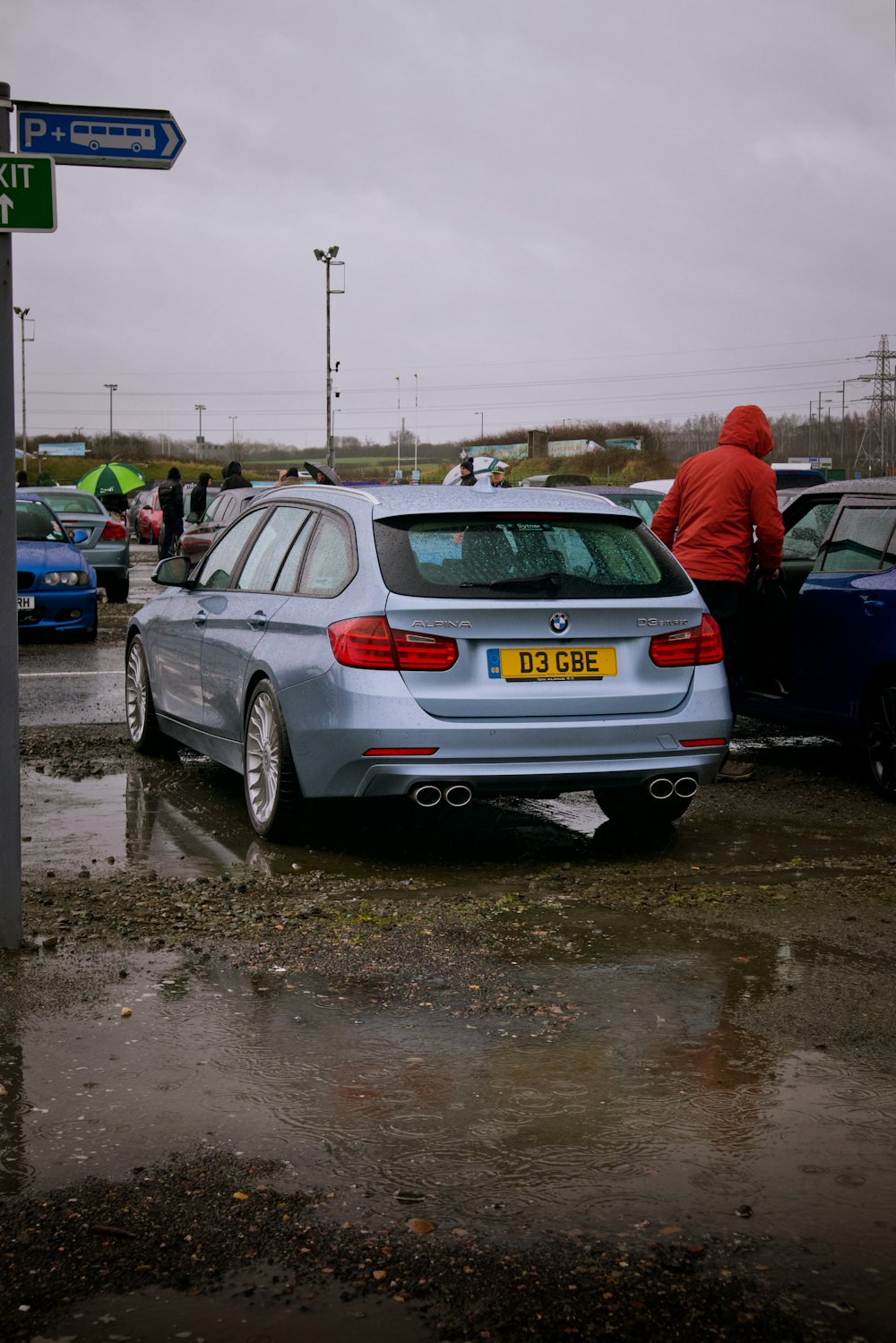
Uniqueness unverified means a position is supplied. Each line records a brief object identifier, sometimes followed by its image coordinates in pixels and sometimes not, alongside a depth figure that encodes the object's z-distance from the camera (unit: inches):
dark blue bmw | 319.3
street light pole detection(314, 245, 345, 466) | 2499.0
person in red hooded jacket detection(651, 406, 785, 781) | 341.7
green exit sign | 196.9
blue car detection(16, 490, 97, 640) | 650.8
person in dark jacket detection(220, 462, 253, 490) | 904.3
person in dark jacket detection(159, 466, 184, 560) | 1235.2
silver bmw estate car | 248.1
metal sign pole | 200.8
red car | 1877.5
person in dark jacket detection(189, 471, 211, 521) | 1066.4
